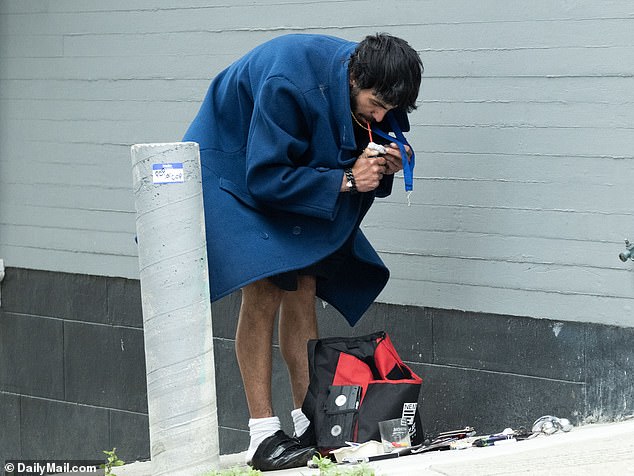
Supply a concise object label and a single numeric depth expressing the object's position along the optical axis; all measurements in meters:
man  9.30
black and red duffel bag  9.48
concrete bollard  8.66
